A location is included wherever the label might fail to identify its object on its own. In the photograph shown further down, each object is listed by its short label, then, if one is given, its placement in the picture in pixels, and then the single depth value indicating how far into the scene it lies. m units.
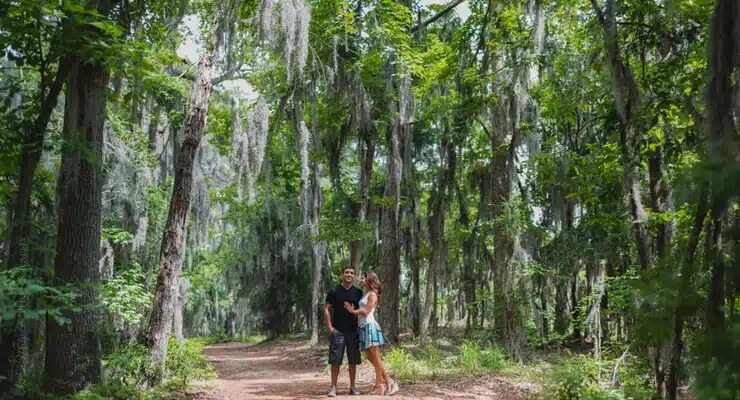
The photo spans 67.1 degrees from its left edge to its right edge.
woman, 7.10
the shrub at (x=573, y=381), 6.50
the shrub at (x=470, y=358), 10.36
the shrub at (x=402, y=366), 9.05
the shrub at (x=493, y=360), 10.65
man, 7.24
